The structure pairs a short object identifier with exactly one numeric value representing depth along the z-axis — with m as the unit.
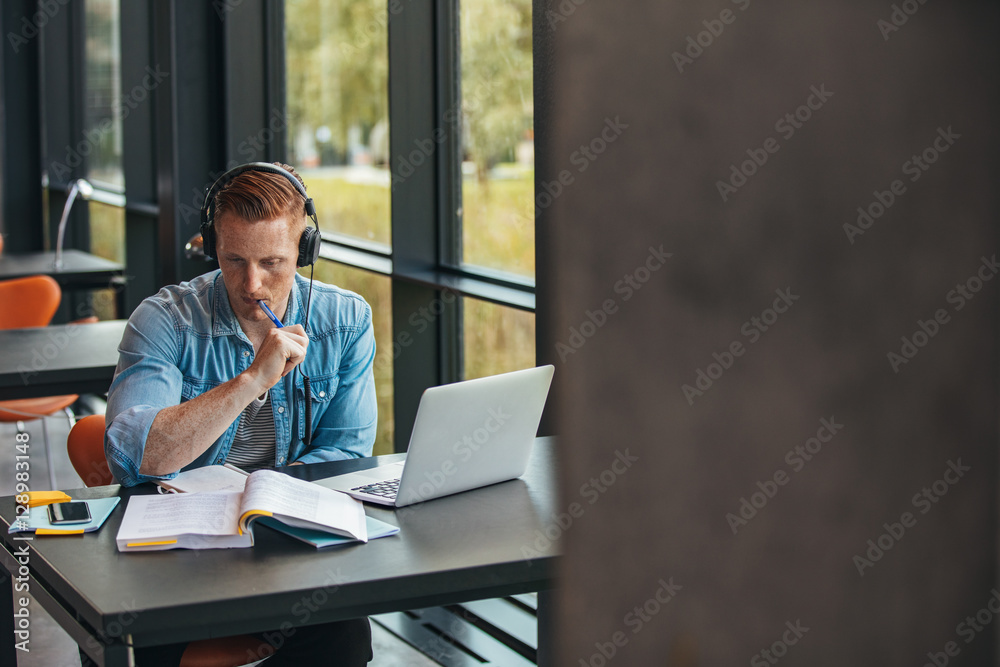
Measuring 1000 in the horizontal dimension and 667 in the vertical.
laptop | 1.55
